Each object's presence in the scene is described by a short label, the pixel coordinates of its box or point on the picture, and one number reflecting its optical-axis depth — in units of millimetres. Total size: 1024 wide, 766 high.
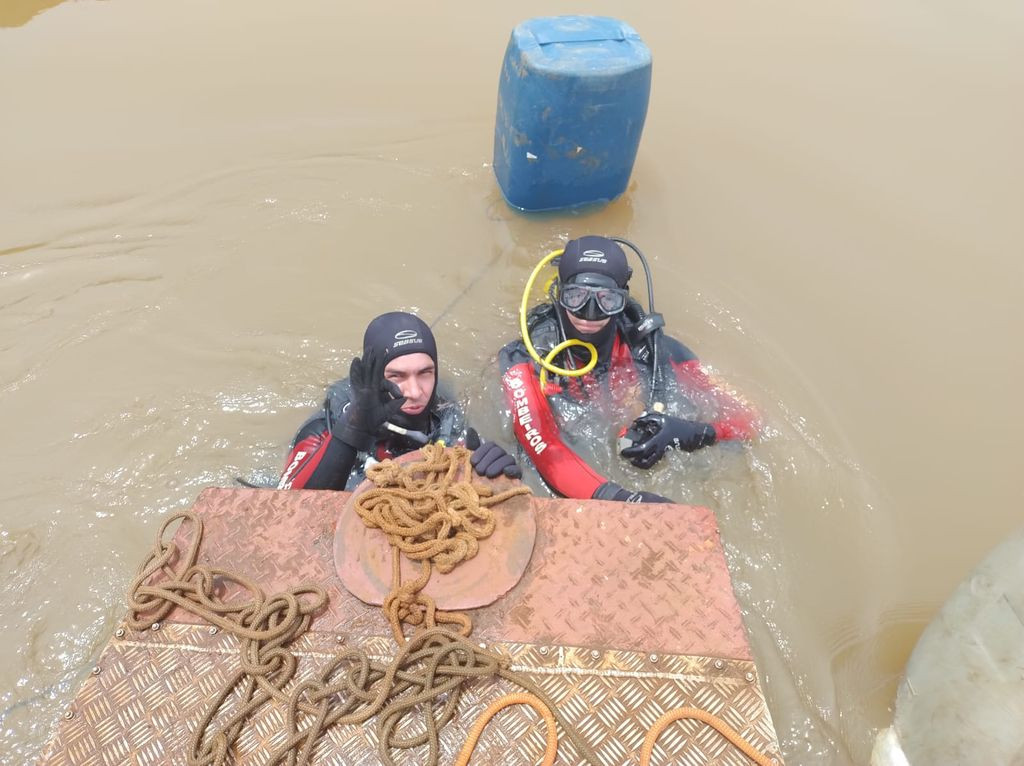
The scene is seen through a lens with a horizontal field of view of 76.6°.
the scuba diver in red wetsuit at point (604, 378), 3188
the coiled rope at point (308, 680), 1591
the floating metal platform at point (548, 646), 1607
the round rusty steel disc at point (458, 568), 1845
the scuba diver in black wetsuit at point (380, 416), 2721
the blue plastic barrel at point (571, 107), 3951
